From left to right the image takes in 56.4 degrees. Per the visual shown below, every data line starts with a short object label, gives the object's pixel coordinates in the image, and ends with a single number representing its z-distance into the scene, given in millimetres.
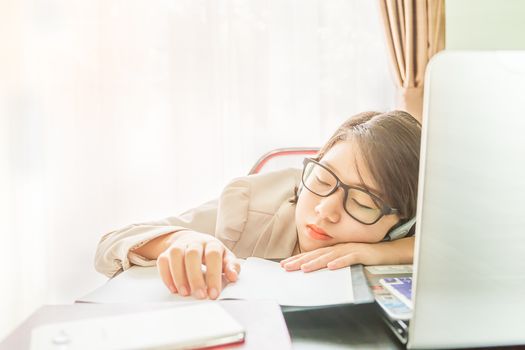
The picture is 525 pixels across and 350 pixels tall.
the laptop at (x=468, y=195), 421
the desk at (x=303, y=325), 473
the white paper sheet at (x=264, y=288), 608
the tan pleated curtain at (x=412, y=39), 1961
